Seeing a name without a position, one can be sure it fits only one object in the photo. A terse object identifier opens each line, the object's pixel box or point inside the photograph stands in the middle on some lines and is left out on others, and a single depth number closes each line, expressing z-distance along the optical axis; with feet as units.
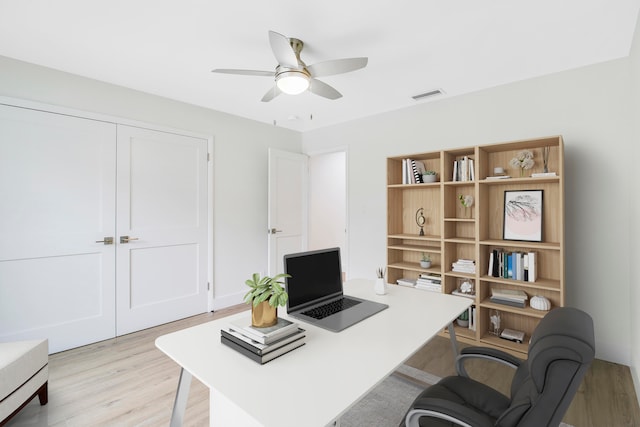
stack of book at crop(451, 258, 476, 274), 9.80
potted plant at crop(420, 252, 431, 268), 10.70
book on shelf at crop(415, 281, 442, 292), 10.32
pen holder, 6.63
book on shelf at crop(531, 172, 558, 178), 8.20
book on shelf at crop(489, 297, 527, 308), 8.79
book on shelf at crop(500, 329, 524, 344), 8.85
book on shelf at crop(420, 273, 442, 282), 10.50
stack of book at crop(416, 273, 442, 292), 10.36
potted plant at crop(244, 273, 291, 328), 4.14
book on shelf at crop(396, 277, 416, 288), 11.00
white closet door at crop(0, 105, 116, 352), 8.14
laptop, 5.18
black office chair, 2.90
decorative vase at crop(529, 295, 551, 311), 8.39
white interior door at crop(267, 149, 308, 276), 13.70
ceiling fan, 6.31
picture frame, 8.77
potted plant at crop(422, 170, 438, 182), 10.59
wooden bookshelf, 8.70
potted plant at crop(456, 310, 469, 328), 10.02
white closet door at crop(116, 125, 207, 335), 10.08
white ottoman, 5.45
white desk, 3.00
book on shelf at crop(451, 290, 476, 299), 9.75
